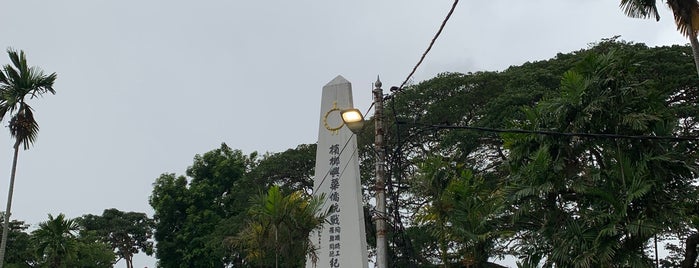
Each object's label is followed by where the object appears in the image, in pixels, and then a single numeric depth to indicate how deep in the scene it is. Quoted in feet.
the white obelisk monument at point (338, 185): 50.26
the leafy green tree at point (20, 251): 94.38
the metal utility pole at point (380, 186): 26.32
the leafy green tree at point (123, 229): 137.08
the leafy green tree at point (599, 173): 32.30
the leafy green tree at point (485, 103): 66.28
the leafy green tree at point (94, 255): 92.58
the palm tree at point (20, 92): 63.62
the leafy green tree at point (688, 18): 37.81
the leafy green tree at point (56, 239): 63.46
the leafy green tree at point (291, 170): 86.69
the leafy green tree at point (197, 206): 101.87
